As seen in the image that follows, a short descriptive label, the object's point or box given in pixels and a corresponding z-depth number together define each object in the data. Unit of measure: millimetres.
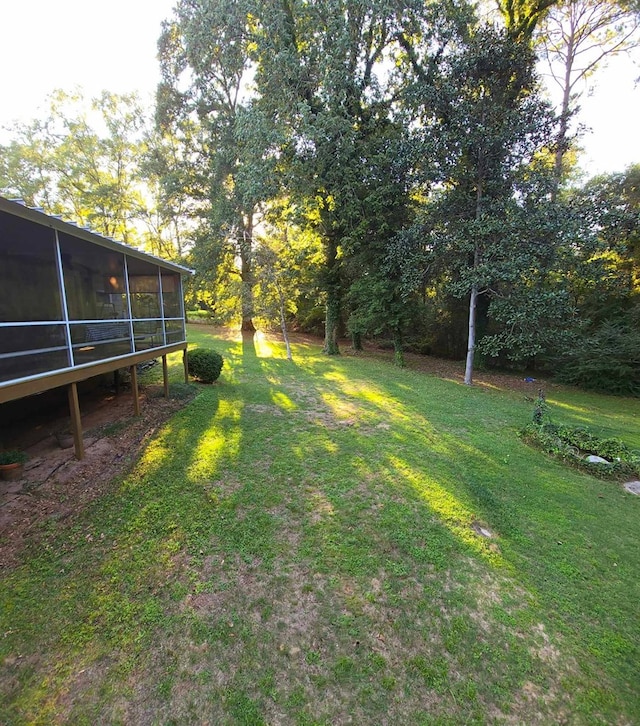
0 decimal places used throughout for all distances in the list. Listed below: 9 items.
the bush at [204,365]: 9883
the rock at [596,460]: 5918
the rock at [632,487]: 5301
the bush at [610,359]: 11508
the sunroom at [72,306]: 4414
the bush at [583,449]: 5793
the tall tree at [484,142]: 10359
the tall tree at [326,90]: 11656
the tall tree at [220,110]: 12883
